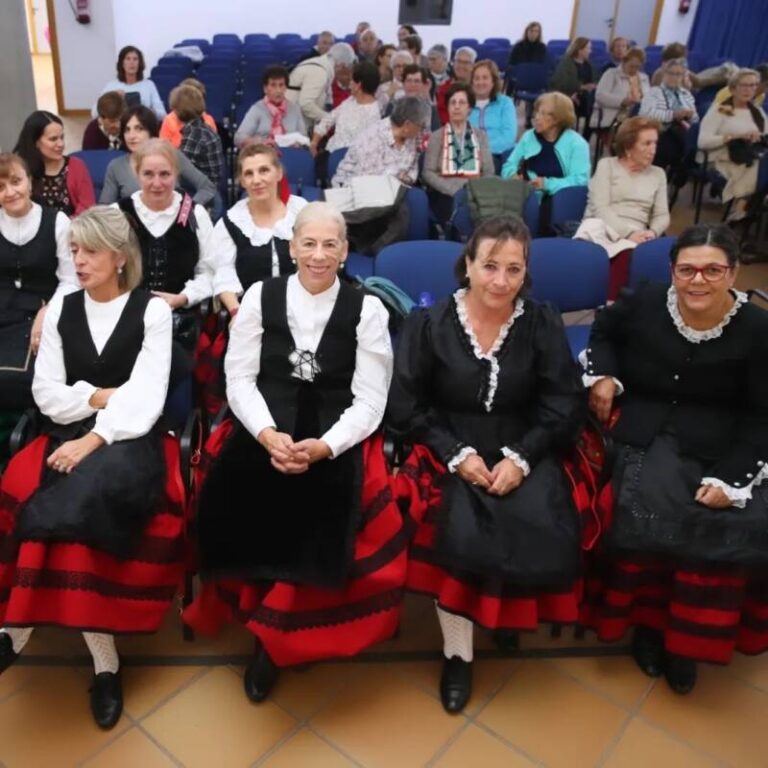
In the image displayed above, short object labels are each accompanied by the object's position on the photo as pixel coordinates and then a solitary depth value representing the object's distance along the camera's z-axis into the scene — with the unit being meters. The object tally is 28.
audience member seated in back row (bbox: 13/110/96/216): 3.23
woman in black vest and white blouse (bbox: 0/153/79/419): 2.64
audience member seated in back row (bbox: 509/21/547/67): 9.87
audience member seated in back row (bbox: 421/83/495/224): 4.51
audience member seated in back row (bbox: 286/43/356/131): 6.23
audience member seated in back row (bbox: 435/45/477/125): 7.08
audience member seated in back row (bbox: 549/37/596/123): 8.13
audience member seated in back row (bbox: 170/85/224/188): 4.44
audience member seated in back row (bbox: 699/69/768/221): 5.55
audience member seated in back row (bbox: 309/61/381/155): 5.14
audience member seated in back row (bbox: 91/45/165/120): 6.44
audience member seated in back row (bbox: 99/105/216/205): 3.82
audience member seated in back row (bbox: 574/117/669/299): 3.71
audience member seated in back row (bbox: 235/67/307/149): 5.36
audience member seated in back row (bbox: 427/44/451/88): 7.87
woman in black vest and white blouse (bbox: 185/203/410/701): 1.95
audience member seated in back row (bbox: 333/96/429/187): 4.36
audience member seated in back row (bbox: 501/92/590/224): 4.30
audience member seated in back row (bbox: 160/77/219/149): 4.62
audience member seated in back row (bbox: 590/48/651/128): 7.66
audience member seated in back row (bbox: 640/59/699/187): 6.52
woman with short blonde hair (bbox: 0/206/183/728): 1.89
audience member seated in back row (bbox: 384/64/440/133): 5.35
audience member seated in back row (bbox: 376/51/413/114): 6.47
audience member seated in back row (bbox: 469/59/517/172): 5.57
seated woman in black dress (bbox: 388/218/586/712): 1.97
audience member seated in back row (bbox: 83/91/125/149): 4.54
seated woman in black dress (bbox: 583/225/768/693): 2.01
